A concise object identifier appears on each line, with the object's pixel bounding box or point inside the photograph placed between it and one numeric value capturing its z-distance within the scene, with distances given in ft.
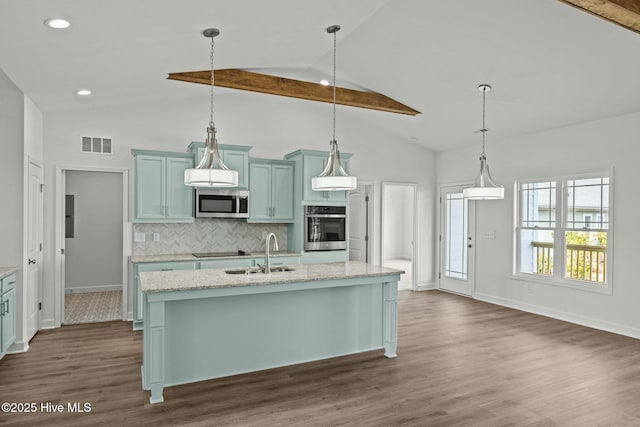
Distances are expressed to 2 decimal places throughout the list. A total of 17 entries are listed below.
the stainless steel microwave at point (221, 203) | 18.20
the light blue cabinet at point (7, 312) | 12.20
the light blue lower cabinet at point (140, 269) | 16.61
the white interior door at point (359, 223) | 24.77
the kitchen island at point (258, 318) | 10.61
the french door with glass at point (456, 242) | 23.77
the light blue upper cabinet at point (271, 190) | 19.49
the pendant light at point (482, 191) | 15.46
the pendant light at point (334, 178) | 11.71
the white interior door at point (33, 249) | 14.71
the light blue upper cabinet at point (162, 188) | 17.20
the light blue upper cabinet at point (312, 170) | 19.58
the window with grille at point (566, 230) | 17.71
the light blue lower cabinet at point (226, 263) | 17.49
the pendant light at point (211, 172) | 10.63
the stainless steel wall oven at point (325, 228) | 19.72
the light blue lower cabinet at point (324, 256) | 19.70
